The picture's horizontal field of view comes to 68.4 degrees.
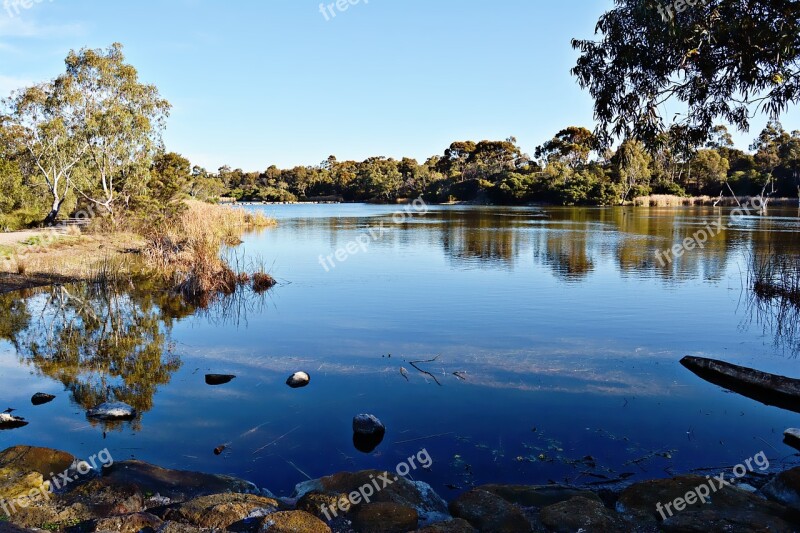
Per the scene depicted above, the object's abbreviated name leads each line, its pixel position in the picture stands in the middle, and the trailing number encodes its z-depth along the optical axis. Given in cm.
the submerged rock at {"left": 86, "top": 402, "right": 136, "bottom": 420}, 691
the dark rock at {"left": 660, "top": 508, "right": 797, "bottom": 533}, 409
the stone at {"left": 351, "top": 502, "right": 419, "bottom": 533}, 425
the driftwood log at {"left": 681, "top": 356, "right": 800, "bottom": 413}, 744
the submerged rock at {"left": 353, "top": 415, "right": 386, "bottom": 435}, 646
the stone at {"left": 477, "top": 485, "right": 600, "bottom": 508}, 479
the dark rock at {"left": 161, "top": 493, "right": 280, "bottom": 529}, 415
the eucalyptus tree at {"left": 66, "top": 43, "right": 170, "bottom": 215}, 2817
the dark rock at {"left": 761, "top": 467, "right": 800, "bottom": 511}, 467
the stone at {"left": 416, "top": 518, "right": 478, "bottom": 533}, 412
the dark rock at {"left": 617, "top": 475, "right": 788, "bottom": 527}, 429
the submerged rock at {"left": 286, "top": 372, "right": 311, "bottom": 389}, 816
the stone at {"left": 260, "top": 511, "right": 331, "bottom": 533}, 401
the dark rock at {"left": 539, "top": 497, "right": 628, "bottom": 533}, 422
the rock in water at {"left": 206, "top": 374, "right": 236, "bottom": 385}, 830
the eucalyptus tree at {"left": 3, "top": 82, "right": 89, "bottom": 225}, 2772
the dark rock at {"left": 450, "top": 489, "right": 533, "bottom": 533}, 427
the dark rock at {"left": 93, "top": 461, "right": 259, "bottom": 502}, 491
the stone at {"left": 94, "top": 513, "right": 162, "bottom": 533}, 398
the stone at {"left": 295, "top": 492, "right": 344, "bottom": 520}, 445
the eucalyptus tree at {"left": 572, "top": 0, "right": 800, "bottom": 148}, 630
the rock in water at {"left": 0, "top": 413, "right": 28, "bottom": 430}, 662
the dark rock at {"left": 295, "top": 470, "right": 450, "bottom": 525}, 470
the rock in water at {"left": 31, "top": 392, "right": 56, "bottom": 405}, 740
